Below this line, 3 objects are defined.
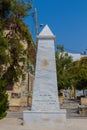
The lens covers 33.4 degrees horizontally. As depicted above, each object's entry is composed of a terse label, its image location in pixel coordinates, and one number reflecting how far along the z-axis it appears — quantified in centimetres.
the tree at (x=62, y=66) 1853
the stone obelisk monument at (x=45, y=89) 628
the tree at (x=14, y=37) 769
